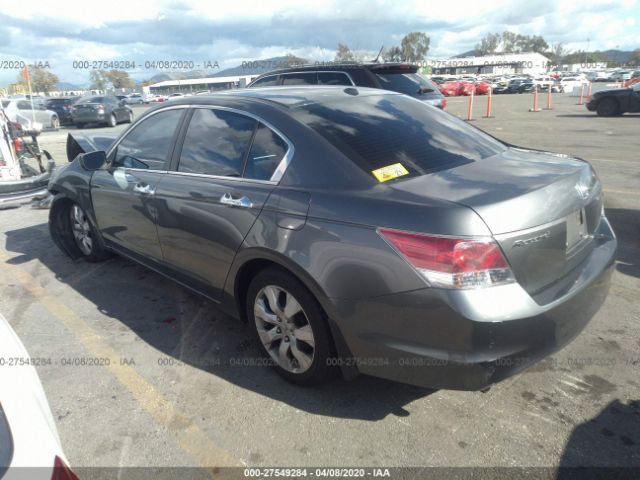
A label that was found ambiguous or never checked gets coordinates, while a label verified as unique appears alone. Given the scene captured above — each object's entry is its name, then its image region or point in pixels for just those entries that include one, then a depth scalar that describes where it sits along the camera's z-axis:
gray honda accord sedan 2.17
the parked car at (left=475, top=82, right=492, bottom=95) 43.43
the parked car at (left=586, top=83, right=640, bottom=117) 16.98
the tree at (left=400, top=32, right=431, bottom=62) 121.66
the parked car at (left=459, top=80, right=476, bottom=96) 43.62
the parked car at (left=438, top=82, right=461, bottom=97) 44.59
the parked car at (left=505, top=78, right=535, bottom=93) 44.00
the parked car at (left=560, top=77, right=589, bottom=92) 41.68
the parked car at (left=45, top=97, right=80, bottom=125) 25.66
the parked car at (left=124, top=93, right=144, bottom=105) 52.45
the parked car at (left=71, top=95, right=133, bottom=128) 21.72
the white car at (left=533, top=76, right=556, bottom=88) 45.26
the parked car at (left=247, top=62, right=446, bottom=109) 7.79
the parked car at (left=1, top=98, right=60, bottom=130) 9.41
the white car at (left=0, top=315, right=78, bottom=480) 1.30
